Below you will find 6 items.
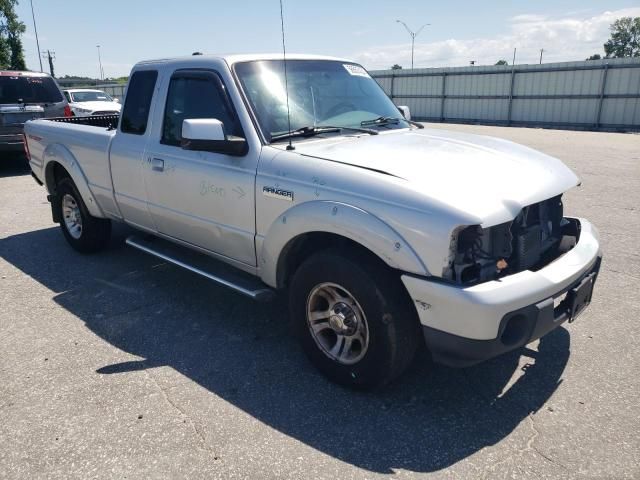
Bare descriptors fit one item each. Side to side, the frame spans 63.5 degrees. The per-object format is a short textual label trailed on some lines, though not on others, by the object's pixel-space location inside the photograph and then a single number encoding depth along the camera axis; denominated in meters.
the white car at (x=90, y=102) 16.64
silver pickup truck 2.64
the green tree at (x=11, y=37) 31.59
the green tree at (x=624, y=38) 80.37
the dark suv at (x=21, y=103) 10.33
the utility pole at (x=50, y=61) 56.66
